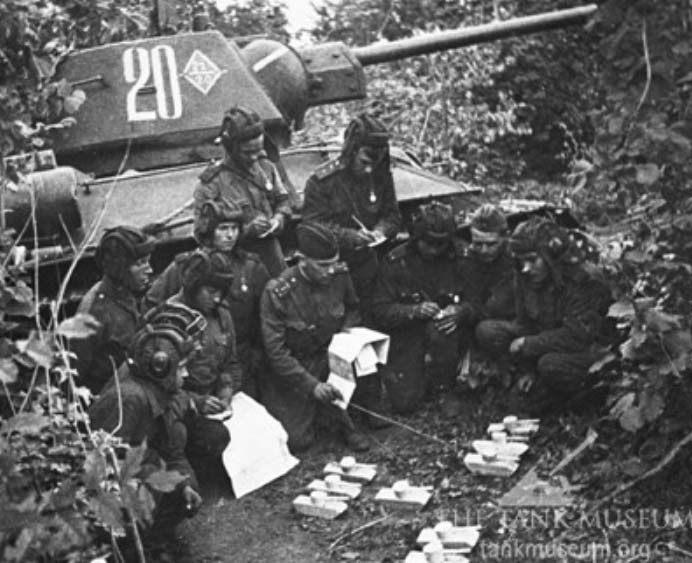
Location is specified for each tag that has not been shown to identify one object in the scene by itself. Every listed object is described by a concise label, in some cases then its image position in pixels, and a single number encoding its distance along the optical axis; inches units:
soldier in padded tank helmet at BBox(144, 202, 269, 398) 318.7
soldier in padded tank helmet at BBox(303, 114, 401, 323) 354.9
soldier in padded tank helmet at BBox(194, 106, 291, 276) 340.8
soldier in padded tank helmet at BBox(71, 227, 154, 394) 299.4
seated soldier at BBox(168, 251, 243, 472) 295.6
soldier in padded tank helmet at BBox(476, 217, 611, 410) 315.6
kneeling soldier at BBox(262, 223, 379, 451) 328.2
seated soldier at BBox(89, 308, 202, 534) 255.3
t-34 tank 338.6
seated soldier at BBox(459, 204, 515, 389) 345.1
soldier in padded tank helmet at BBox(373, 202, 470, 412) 348.2
